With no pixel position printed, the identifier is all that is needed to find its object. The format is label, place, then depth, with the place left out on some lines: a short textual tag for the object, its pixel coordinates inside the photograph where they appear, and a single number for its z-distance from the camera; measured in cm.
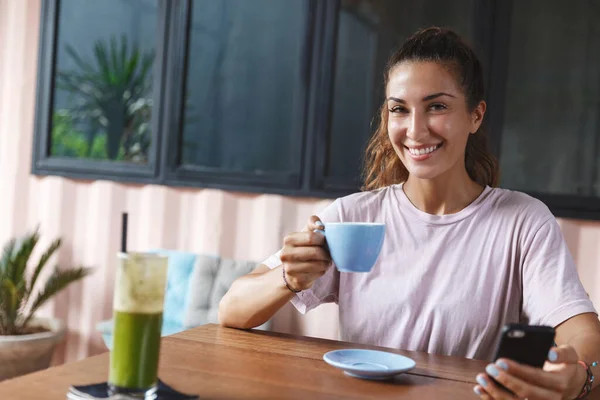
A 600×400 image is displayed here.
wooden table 105
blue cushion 308
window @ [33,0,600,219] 274
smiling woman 155
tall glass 96
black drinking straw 100
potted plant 309
